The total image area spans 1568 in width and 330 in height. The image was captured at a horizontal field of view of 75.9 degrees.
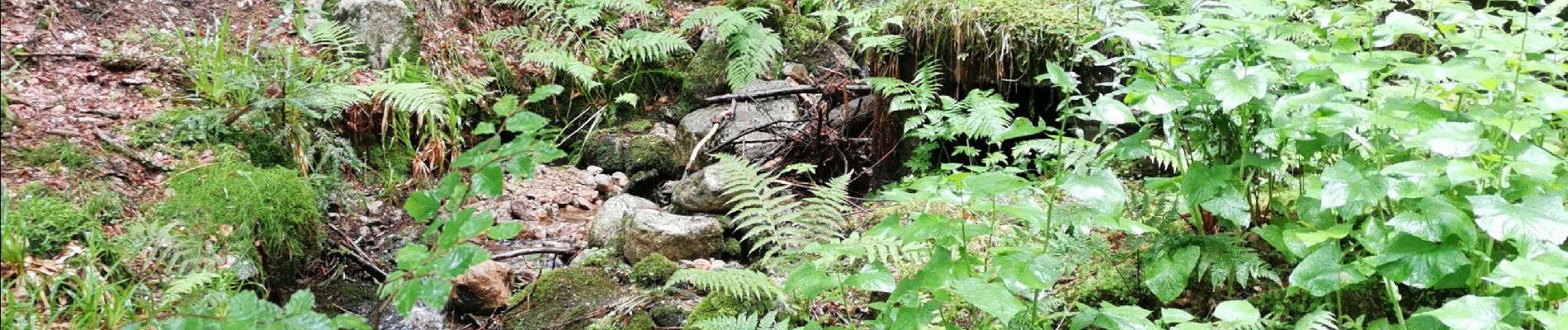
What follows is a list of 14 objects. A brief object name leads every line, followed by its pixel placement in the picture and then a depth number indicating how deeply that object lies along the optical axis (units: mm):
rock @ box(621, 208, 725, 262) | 4062
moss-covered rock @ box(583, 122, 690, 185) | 5586
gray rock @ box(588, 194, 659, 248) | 4329
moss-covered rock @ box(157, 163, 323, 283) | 3662
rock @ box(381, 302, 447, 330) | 3736
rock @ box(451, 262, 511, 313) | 3697
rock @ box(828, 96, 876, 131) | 5250
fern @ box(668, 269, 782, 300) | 3119
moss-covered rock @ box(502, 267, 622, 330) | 3613
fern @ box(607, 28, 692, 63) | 6230
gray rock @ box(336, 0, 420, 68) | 5691
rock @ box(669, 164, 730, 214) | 4625
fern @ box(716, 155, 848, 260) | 3559
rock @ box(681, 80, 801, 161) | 5434
